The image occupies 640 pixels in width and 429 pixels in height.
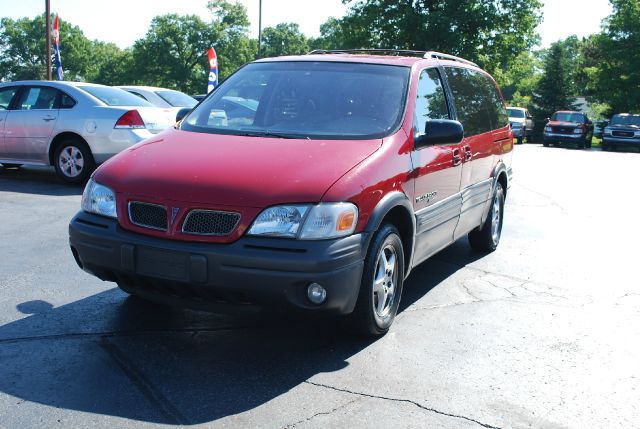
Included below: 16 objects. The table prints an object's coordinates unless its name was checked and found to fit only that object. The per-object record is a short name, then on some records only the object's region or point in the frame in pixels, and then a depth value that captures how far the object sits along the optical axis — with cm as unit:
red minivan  374
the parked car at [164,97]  1491
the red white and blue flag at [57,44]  2492
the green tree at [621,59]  4716
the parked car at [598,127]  4962
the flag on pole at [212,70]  2445
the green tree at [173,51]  7300
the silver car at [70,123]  1025
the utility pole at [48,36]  2541
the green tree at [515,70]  4450
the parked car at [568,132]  3350
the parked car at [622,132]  3316
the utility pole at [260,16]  3969
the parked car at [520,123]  3606
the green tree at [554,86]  5391
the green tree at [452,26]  4081
